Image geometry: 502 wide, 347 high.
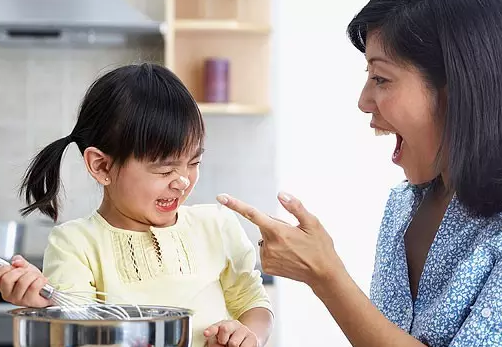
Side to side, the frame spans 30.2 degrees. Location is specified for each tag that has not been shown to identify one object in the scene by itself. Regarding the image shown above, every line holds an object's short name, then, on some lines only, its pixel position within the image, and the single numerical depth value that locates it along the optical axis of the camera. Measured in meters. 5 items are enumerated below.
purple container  4.11
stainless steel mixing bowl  1.05
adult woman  1.47
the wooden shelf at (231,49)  4.28
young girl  1.50
